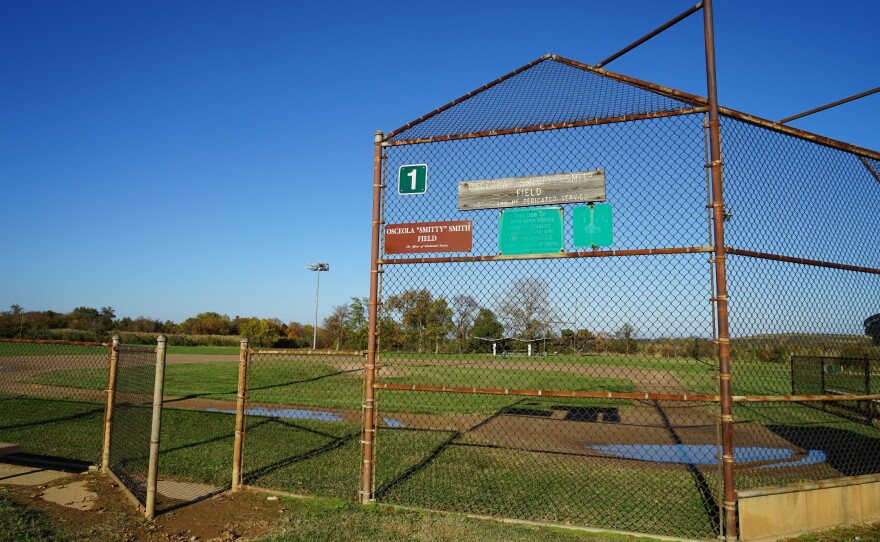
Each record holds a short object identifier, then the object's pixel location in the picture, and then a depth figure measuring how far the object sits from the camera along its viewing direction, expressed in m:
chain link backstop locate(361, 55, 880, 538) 4.97
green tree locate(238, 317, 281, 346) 85.62
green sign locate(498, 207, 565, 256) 5.24
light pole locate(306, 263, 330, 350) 71.56
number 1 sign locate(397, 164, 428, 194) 5.90
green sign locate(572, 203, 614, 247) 5.08
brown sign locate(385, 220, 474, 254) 5.65
